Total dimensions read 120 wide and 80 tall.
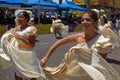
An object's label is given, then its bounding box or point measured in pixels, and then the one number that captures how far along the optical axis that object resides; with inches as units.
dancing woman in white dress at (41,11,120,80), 94.0
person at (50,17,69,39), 476.3
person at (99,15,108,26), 222.0
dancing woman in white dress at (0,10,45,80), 110.0
